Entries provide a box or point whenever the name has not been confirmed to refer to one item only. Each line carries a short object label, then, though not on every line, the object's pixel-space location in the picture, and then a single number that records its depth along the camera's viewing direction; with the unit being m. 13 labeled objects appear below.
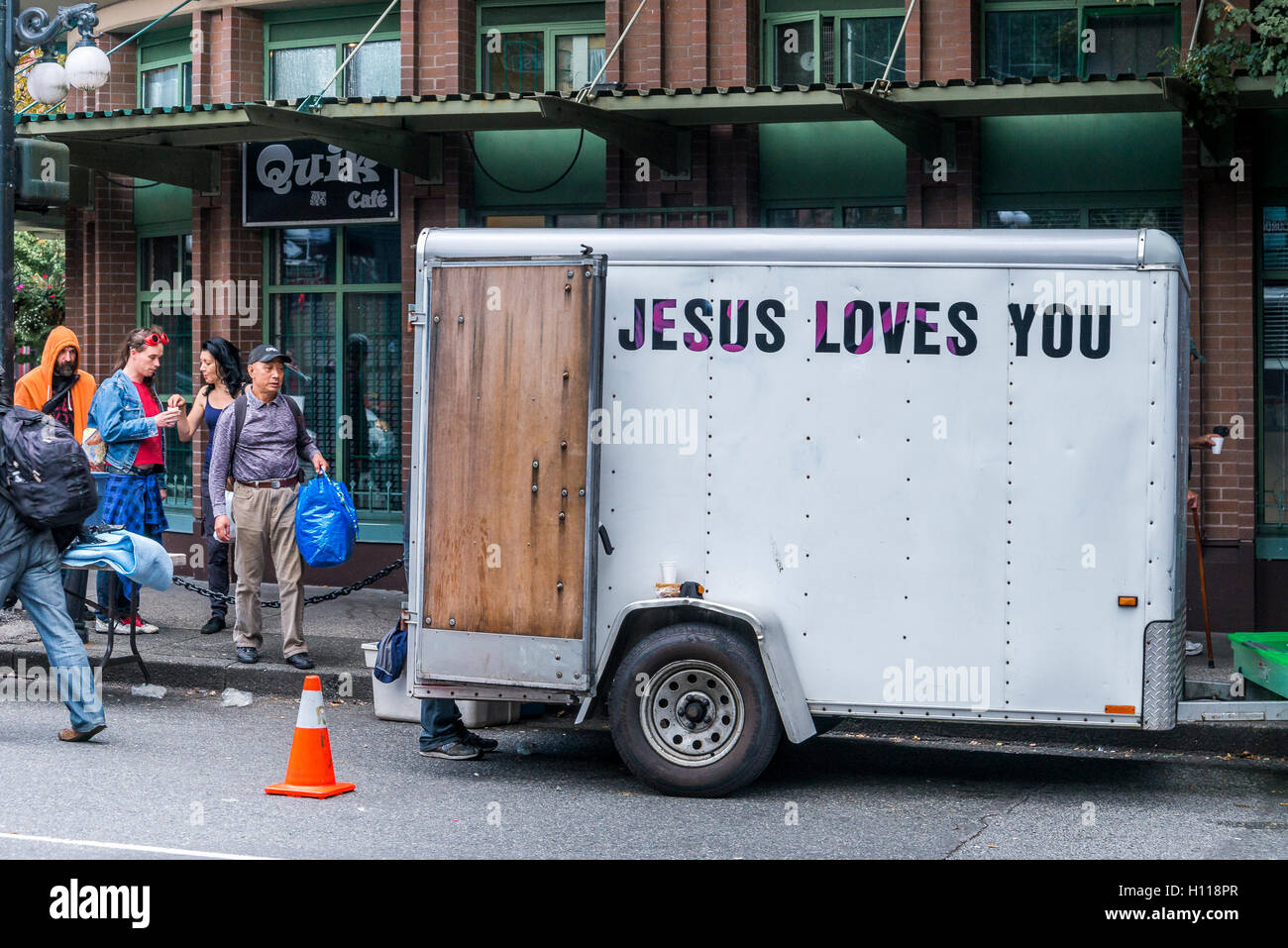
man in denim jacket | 10.59
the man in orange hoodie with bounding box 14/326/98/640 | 10.99
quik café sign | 13.78
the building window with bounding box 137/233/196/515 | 15.02
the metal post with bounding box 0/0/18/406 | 10.72
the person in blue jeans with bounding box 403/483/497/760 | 8.16
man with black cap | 10.26
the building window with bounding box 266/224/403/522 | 13.94
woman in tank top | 11.55
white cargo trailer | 7.19
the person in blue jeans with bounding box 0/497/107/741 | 8.30
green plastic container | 7.50
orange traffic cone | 7.34
